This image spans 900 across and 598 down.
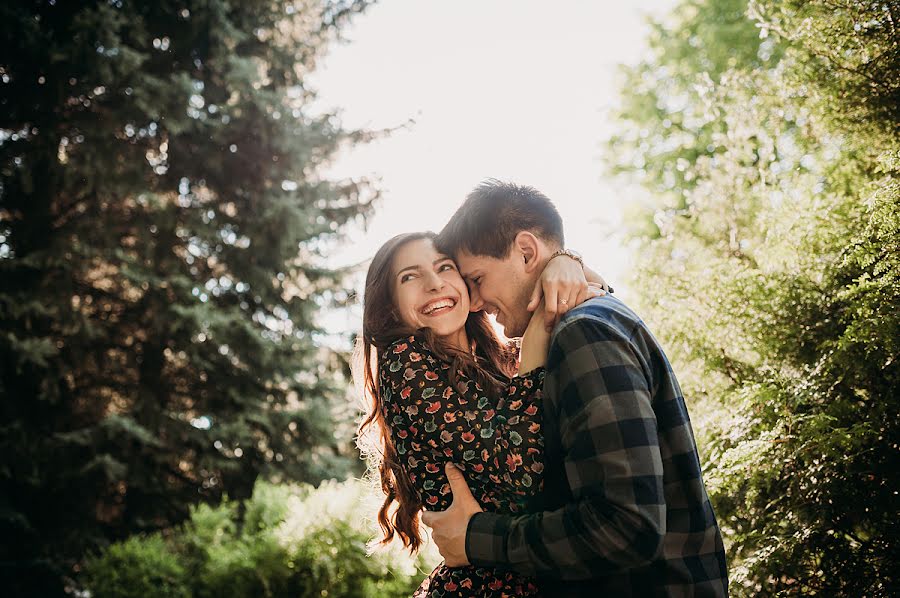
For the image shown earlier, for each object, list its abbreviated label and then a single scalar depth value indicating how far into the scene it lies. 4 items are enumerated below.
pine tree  7.85
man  1.53
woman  1.90
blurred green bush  5.21
